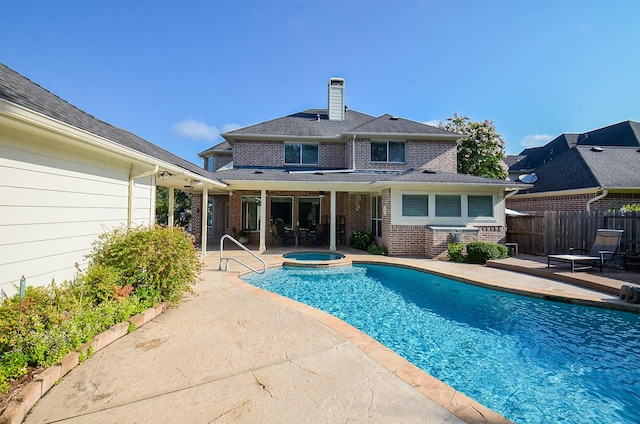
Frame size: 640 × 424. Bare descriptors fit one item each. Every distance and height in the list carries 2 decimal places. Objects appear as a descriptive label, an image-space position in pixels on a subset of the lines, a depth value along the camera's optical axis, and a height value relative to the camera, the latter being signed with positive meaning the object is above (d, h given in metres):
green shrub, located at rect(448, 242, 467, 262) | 10.38 -1.18
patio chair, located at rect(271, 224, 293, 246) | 13.88 -0.78
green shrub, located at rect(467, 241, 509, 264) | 9.92 -1.09
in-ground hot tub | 9.69 -1.47
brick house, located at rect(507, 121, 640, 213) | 12.94 +1.94
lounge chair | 8.10 -0.86
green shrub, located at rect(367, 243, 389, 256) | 11.56 -1.26
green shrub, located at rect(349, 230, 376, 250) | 13.06 -0.96
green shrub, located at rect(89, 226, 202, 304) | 4.55 -0.70
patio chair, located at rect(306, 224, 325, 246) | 13.73 -0.91
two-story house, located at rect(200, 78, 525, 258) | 11.44 +1.32
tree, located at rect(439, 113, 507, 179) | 21.11 +4.94
